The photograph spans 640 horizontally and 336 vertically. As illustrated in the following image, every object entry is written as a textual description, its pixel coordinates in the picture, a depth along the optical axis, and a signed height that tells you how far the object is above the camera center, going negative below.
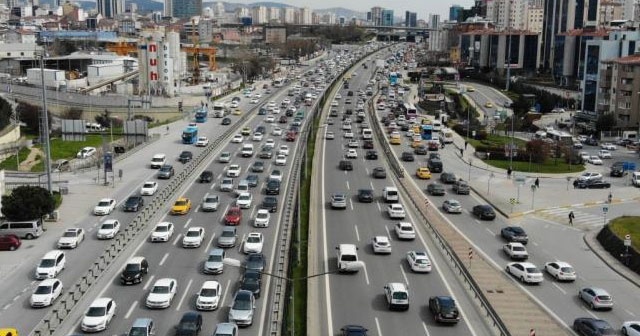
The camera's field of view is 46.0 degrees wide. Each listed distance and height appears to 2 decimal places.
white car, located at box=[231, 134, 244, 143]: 63.34 -8.86
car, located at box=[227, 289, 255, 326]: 23.50 -8.62
